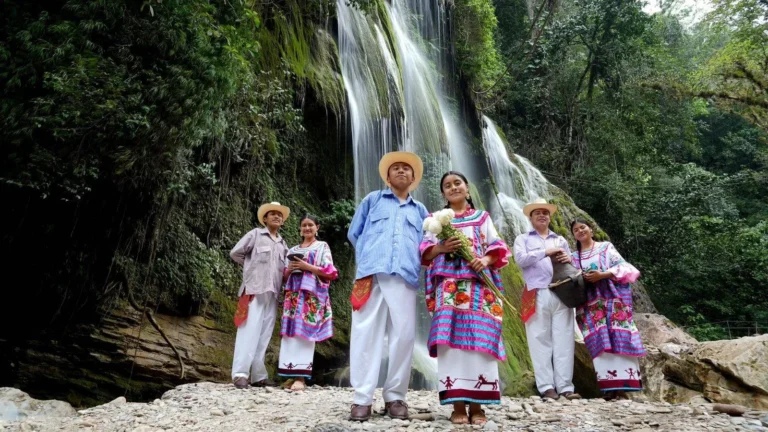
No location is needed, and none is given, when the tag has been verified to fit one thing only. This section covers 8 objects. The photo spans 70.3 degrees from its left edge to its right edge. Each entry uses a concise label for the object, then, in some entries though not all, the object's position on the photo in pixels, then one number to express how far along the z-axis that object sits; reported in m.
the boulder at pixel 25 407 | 3.90
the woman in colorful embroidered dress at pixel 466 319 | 3.07
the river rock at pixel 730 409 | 3.38
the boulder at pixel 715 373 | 4.21
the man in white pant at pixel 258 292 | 5.14
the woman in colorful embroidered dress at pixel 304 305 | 5.22
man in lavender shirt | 4.53
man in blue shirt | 3.16
